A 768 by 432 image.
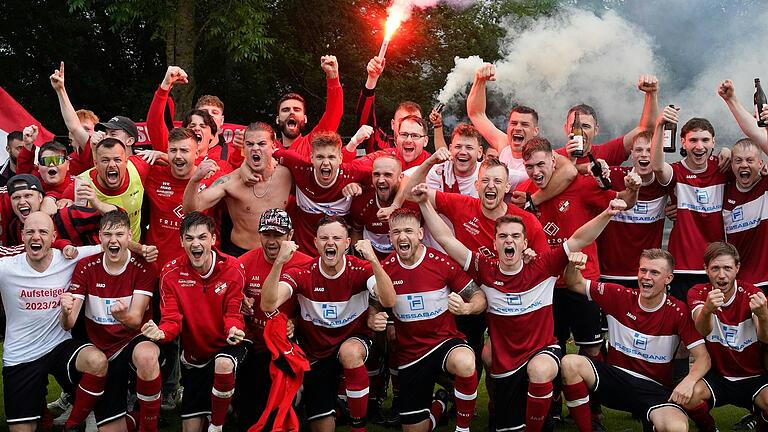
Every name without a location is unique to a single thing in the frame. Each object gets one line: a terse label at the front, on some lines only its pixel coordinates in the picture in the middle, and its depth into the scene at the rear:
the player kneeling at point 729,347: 7.02
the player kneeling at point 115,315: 7.23
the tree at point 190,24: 17.58
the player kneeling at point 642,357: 7.07
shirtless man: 8.27
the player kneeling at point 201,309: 7.33
